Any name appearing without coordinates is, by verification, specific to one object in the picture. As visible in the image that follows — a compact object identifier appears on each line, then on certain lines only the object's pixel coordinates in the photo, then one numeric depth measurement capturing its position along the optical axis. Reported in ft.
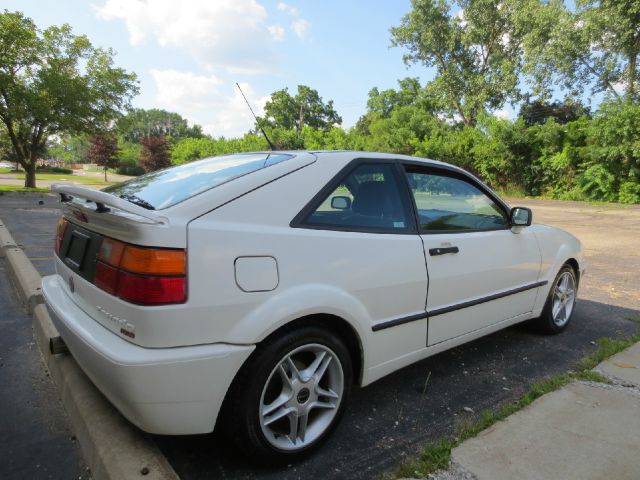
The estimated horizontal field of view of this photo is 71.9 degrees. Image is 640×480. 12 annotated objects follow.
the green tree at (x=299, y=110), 263.90
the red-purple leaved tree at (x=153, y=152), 163.73
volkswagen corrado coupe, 6.04
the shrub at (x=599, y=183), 69.36
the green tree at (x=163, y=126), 388.16
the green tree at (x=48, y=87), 67.21
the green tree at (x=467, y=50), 103.40
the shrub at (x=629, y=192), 66.54
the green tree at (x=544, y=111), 105.60
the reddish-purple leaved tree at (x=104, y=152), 147.74
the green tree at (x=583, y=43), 73.56
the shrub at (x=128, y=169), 218.79
